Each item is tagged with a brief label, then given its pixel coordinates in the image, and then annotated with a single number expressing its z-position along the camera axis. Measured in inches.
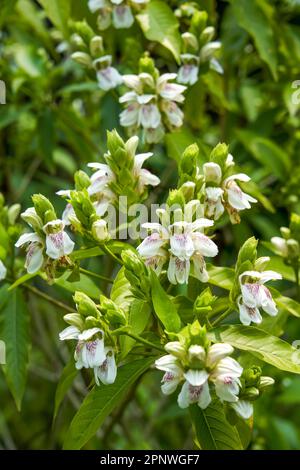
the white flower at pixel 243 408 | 31.0
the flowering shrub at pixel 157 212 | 31.2
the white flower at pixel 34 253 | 32.6
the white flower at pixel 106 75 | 39.1
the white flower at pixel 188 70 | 38.2
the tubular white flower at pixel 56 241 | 32.2
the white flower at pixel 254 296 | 31.2
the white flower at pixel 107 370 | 30.9
